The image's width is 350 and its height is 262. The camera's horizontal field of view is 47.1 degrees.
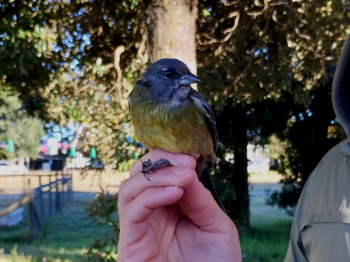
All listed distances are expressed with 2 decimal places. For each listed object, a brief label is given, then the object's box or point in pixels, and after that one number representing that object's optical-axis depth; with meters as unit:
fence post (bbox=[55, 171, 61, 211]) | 13.44
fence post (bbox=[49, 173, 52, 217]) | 12.39
